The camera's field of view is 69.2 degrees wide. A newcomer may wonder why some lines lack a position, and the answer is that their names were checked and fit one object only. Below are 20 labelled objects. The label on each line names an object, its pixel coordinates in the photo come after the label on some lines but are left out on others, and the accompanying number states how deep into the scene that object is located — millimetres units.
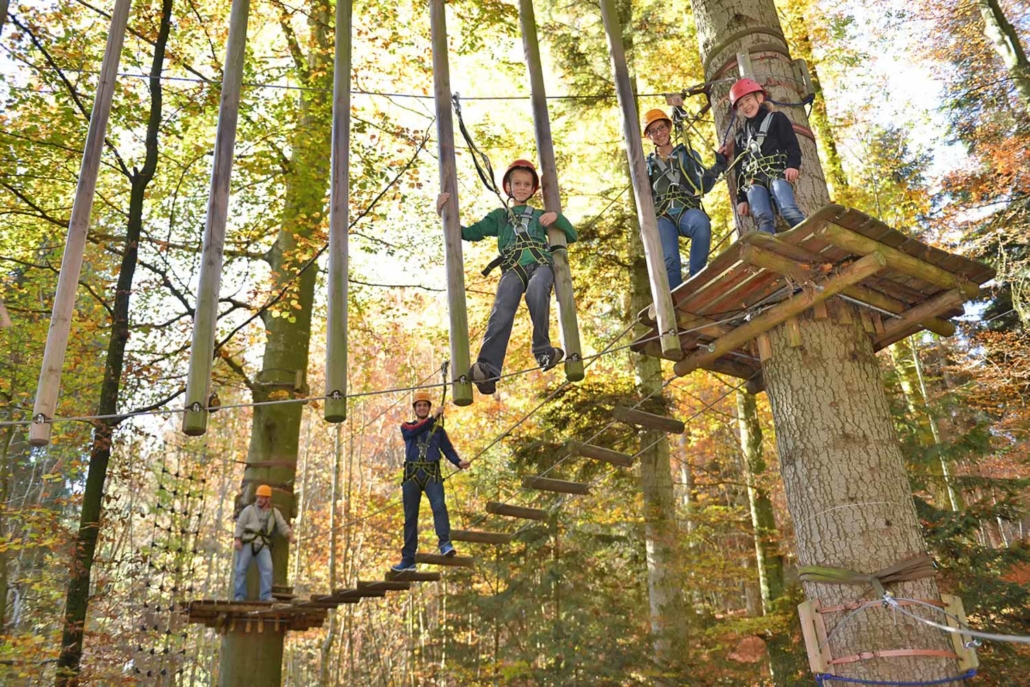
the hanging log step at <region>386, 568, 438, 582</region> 5328
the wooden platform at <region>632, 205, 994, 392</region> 3352
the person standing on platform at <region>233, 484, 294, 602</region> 6910
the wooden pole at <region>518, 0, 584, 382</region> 3724
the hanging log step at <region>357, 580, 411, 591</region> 5394
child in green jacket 3934
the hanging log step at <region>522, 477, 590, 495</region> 5410
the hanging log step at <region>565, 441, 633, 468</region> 5035
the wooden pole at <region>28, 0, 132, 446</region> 3232
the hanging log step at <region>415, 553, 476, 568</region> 5465
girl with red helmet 3955
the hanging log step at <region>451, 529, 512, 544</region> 5555
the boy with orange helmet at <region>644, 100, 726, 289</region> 4539
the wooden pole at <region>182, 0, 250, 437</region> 3277
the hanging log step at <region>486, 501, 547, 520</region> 5504
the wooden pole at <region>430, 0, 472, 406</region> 3504
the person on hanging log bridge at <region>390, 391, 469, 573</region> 5785
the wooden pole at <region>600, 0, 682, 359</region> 3721
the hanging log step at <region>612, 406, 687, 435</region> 4859
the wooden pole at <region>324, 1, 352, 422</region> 3322
